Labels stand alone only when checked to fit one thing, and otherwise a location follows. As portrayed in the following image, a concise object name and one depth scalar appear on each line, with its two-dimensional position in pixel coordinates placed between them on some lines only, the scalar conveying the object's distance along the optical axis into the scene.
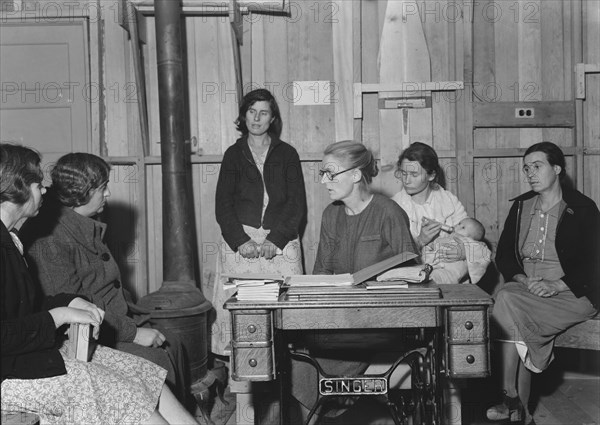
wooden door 5.54
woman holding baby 4.67
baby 4.62
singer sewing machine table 3.05
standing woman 4.98
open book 3.19
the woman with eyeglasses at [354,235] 3.94
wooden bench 4.40
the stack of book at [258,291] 3.13
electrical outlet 5.51
